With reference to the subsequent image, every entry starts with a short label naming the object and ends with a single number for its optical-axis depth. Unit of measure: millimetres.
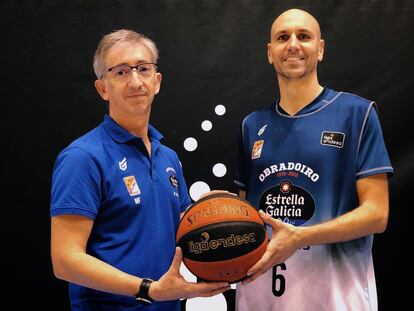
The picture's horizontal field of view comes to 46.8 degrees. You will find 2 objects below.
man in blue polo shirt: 1485
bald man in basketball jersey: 1838
